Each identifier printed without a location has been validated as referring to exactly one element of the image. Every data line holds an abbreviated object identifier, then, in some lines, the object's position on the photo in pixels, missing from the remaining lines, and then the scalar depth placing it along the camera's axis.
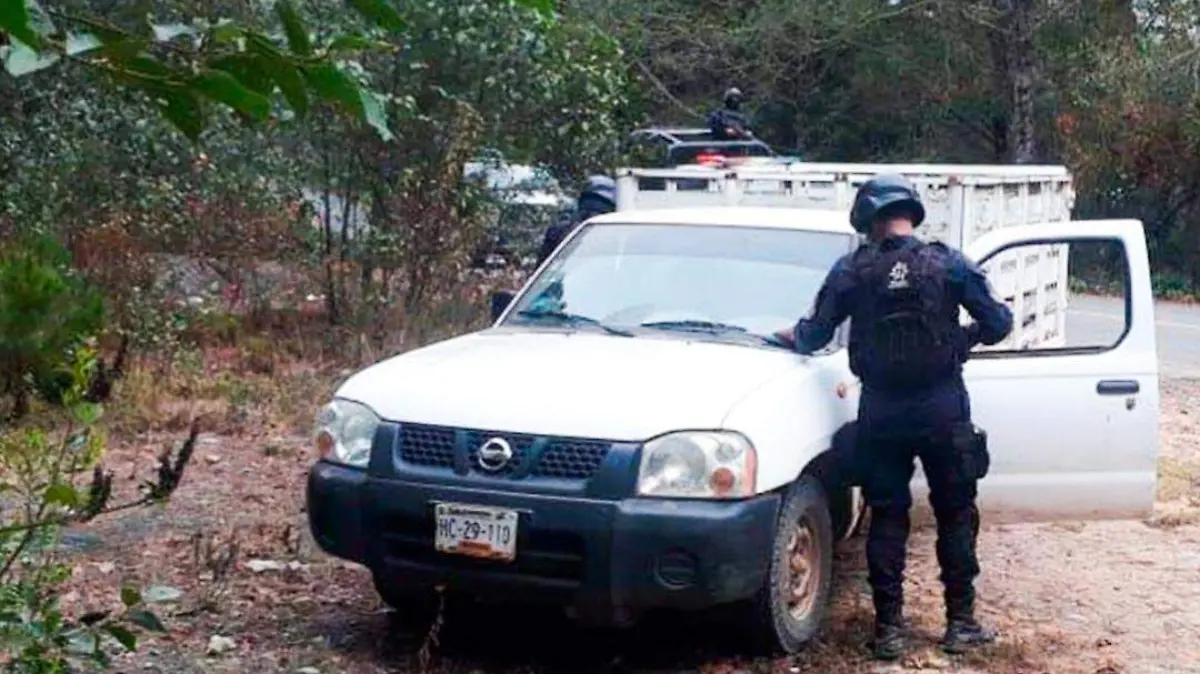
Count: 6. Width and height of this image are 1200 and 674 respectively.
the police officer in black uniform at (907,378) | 5.78
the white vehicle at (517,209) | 12.97
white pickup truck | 5.25
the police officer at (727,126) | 14.96
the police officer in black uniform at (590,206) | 9.74
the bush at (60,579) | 3.22
